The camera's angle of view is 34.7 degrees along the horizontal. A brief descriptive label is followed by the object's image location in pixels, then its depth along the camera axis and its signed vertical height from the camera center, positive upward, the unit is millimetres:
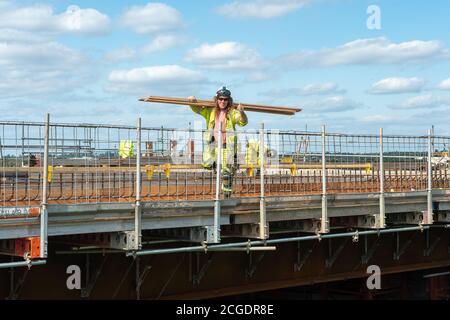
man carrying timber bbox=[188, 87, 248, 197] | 12266 +581
